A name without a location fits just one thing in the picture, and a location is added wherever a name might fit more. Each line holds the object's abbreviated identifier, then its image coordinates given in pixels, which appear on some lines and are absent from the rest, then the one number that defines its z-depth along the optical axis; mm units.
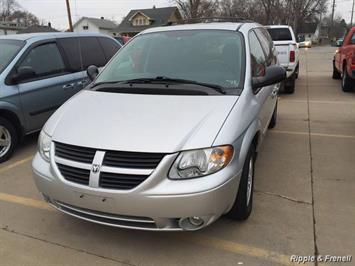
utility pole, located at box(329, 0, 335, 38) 72438
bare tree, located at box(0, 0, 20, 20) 75500
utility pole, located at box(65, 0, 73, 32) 25703
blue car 5520
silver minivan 2883
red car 9336
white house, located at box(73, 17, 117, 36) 70188
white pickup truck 10211
